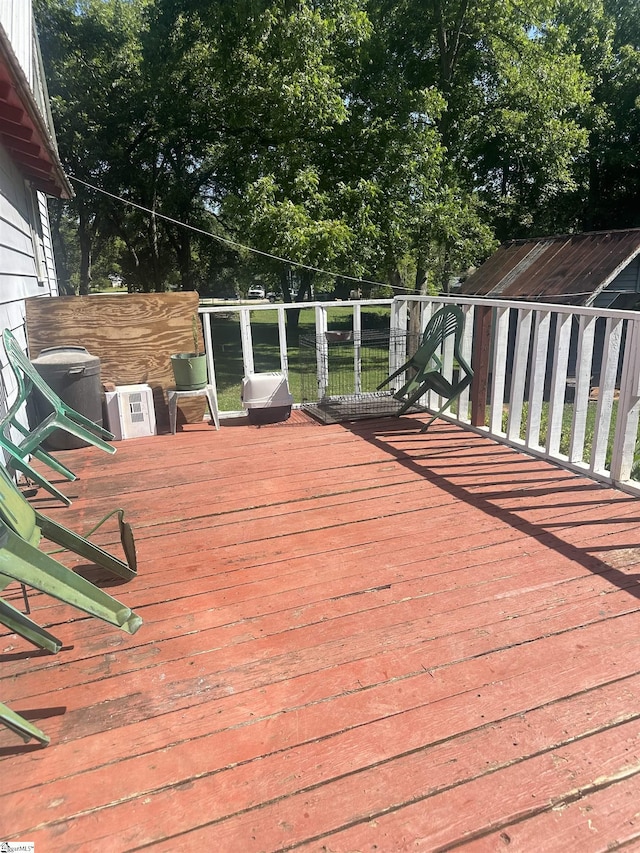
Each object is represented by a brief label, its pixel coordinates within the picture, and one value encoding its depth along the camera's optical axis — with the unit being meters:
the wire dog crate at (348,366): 4.38
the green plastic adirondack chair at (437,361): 3.77
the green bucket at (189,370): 4.13
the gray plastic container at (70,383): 3.73
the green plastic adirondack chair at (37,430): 2.60
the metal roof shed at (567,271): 8.94
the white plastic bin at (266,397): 4.31
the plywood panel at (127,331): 4.11
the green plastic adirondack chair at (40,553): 1.39
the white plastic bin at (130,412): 4.05
